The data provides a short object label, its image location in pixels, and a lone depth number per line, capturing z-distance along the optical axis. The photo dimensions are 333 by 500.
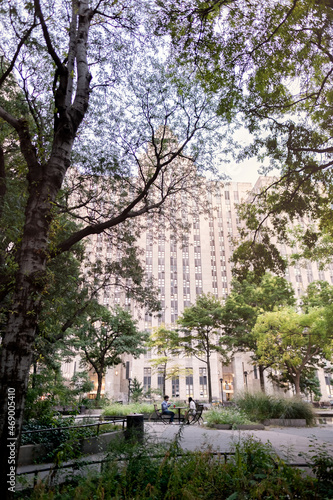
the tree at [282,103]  7.88
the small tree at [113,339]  27.78
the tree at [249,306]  30.69
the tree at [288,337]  22.03
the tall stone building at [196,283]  59.25
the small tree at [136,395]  32.12
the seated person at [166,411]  17.28
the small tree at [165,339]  33.72
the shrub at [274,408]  16.73
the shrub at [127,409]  20.17
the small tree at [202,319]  31.14
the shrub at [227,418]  15.02
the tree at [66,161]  4.69
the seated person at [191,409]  15.49
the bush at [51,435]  8.08
